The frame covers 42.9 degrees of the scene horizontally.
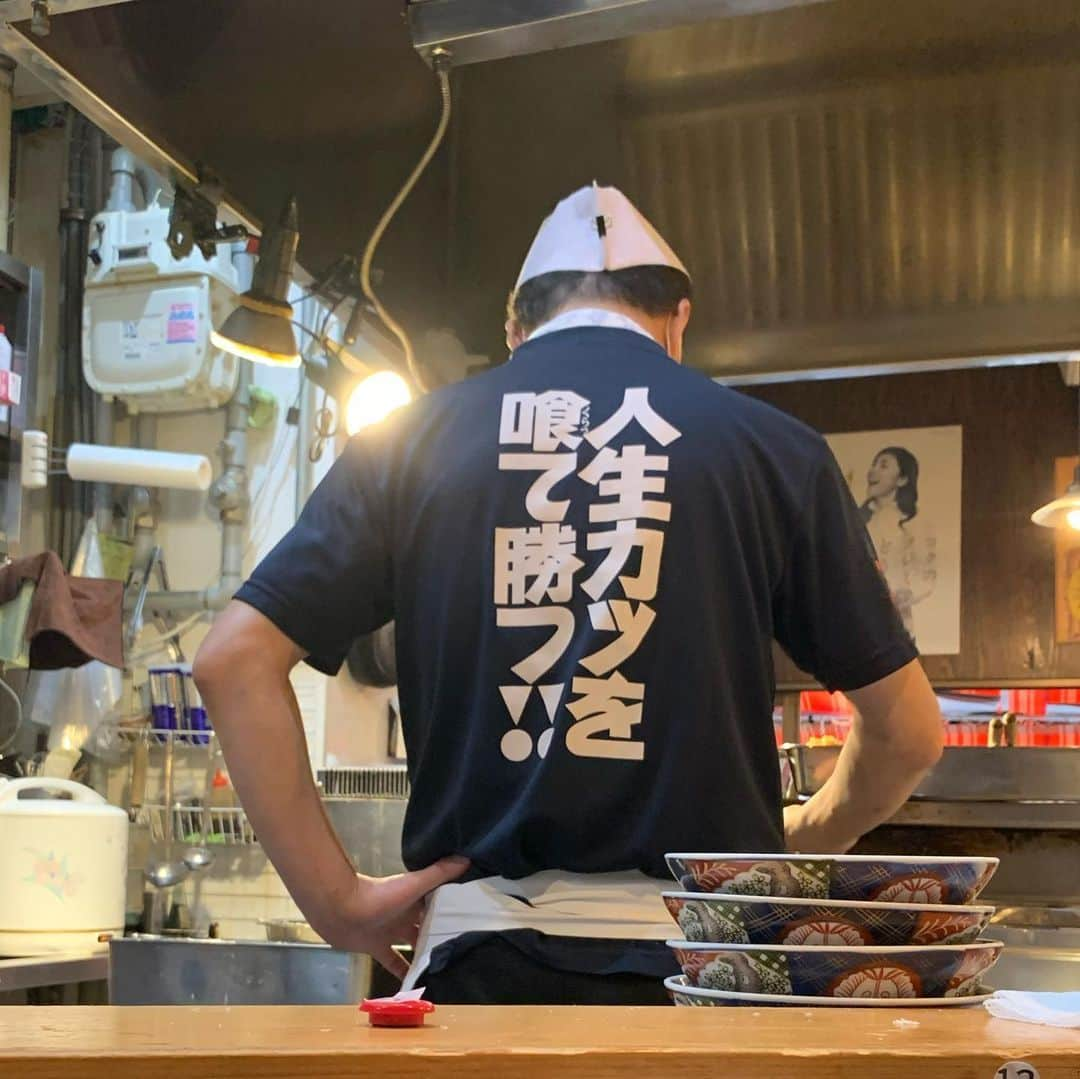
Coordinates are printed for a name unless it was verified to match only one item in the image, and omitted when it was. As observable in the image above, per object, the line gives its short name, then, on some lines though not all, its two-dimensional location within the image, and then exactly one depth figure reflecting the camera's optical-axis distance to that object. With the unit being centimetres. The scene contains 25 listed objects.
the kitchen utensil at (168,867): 309
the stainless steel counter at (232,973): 222
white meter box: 335
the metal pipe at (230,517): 340
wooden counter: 44
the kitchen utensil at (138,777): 331
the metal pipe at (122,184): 359
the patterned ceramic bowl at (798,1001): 65
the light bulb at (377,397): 209
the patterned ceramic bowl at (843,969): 65
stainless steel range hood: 161
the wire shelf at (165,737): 324
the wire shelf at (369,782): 263
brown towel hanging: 273
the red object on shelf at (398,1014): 54
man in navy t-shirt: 103
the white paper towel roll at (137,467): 316
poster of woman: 259
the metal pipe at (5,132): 334
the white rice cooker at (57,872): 258
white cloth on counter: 57
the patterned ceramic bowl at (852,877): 67
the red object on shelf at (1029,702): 367
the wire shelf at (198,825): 320
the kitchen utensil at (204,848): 310
